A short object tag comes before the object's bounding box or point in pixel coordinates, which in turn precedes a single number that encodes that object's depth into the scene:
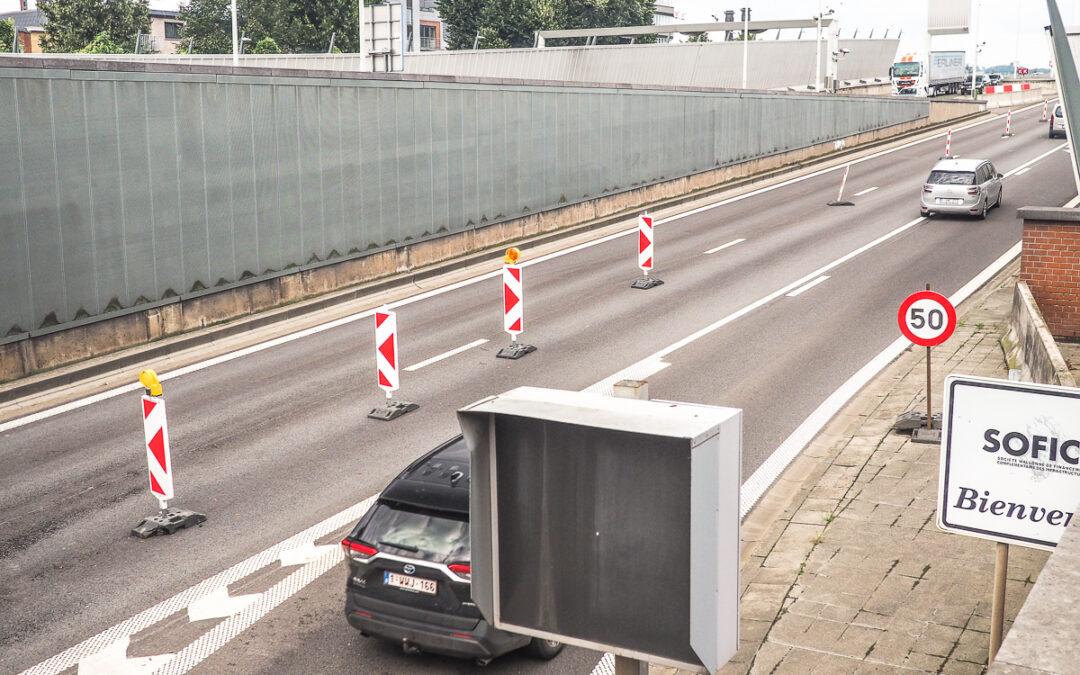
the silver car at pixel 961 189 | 29.50
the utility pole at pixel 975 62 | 78.98
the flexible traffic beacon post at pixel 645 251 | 22.19
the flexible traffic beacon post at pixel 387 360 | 14.58
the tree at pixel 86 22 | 70.00
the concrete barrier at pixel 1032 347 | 11.83
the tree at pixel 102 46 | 60.66
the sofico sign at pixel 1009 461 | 5.30
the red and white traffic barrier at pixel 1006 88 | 89.64
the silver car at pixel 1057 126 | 51.12
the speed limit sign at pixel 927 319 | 12.52
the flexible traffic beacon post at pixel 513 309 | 17.38
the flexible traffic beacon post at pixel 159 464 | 11.02
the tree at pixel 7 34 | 57.78
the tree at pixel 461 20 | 98.19
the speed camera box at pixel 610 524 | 4.09
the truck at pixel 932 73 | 81.38
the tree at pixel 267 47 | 76.97
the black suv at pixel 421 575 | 7.75
